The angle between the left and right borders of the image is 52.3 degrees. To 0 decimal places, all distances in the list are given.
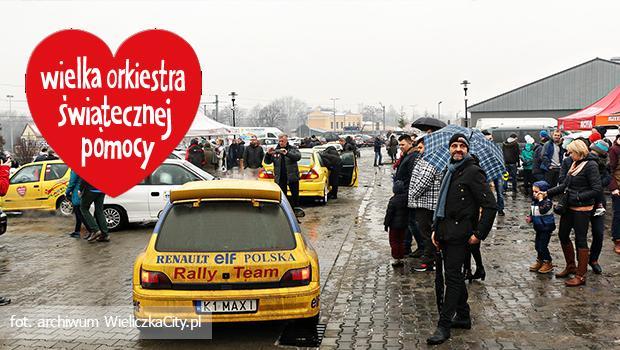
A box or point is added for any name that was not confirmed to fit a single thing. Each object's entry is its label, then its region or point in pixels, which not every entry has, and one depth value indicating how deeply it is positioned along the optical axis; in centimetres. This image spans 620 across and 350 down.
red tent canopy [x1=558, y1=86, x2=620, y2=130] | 1534
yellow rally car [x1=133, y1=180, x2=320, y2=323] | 545
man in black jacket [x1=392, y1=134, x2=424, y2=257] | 877
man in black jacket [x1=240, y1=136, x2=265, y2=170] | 1920
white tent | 2481
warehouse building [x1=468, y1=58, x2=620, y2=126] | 5438
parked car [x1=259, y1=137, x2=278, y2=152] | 4931
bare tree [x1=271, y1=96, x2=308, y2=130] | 16256
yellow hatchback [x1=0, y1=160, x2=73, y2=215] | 1547
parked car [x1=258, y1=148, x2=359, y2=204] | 1633
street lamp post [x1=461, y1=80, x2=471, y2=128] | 4826
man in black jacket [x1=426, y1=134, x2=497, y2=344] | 569
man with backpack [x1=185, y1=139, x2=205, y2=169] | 2048
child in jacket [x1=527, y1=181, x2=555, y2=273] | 819
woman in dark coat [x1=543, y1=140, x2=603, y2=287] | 753
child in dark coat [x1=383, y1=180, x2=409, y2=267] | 875
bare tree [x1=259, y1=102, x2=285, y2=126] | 11788
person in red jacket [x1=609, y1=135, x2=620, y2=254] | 960
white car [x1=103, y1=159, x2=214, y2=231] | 1291
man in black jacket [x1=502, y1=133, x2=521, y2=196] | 1702
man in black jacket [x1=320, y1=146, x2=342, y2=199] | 1741
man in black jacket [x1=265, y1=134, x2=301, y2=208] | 1370
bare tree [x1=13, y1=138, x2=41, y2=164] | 3522
